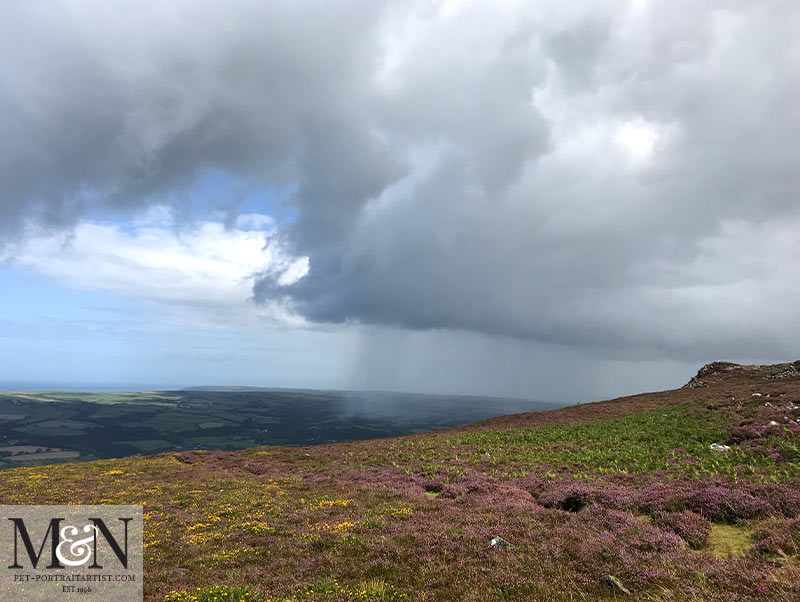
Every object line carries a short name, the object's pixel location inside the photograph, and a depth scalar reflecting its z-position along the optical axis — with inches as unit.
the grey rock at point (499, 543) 554.2
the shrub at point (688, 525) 510.0
